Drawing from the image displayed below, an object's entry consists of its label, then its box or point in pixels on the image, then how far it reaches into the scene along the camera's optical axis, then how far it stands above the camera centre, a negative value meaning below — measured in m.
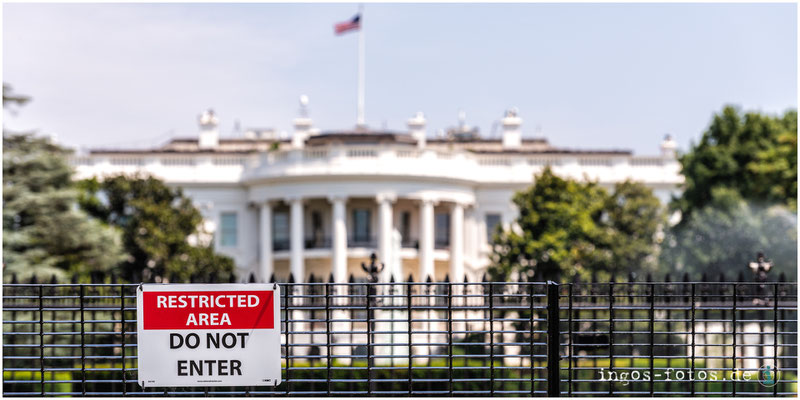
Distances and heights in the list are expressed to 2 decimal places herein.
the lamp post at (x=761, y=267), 18.38 -1.15
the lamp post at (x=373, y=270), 16.88 -1.10
